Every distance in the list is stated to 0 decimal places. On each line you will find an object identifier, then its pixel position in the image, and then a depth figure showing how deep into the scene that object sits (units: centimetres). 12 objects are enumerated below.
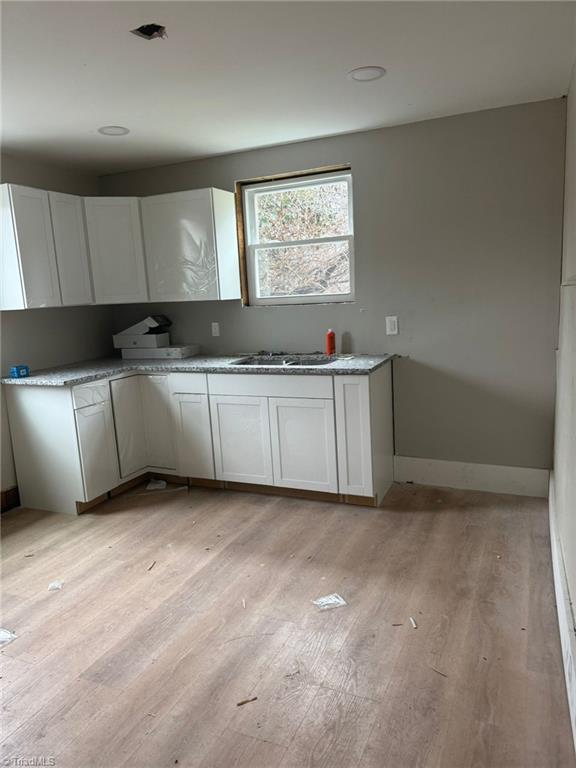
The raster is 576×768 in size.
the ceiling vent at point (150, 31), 197
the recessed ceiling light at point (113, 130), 316
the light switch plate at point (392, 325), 364
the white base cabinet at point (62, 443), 345
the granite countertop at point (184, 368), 333
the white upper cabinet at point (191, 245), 385
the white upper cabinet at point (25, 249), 339
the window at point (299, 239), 380
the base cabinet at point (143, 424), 382
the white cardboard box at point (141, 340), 428
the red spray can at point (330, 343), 376
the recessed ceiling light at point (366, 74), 247
